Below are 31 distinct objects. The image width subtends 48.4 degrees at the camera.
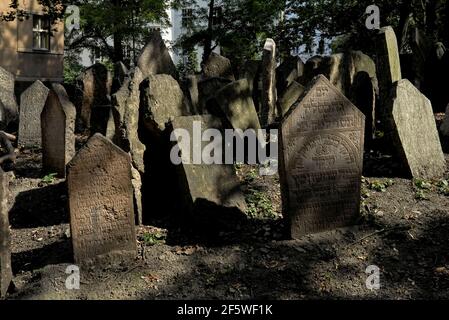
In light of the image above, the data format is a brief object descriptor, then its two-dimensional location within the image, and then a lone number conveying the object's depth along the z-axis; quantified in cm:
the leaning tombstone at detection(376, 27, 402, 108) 730
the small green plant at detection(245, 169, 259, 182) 630
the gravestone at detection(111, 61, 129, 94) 1012
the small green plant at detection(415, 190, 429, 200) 576
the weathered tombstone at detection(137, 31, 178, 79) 687
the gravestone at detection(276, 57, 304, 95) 1009
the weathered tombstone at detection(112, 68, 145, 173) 556
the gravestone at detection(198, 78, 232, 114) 808
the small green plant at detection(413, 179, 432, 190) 601
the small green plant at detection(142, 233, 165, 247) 499
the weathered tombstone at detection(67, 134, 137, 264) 442
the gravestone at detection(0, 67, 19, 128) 971
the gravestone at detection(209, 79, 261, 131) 684
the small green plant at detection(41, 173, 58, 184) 679
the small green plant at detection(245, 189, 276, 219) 548
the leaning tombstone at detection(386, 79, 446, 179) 614
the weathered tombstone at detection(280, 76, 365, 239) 478
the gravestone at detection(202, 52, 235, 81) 1005
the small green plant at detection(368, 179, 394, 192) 598
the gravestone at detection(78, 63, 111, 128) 1017
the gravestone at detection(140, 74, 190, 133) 563
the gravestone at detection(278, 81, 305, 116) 752
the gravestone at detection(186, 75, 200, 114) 756
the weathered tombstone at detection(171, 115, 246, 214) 518
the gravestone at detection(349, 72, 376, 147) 736
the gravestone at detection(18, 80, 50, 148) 898
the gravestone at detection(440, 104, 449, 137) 756
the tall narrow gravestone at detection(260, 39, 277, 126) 881
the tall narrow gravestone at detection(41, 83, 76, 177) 692
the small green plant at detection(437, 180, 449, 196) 595
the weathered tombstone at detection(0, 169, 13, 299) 405
